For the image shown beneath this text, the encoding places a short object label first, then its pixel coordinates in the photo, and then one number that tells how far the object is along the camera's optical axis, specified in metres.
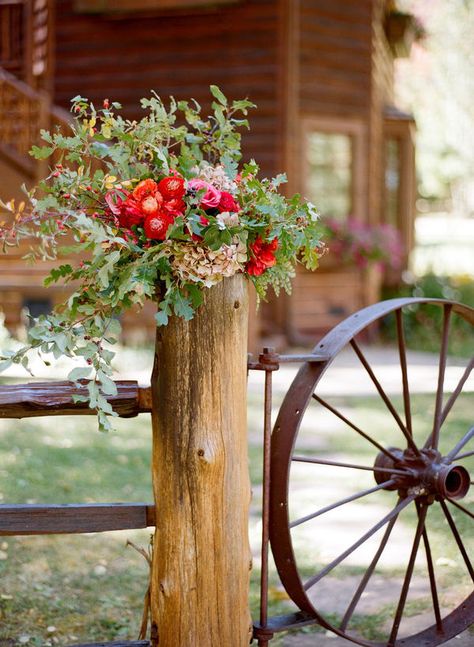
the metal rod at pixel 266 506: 4.33
